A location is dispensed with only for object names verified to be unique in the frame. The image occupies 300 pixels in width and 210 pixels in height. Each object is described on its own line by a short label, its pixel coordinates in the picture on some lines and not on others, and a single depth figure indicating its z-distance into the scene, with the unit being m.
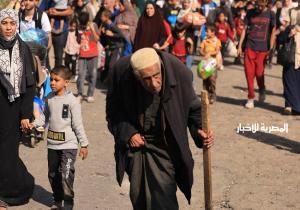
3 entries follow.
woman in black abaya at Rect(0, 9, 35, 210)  13.79
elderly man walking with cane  10.16
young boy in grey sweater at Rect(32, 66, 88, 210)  13.50
